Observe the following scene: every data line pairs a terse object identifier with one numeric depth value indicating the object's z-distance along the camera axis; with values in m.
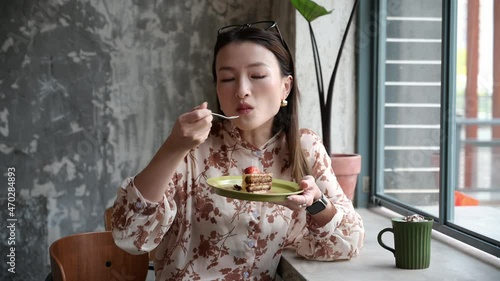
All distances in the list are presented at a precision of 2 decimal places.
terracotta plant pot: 2.28
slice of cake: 1.36
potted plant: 2.26
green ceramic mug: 1.46
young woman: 1.47
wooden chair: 1.74
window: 1.80
